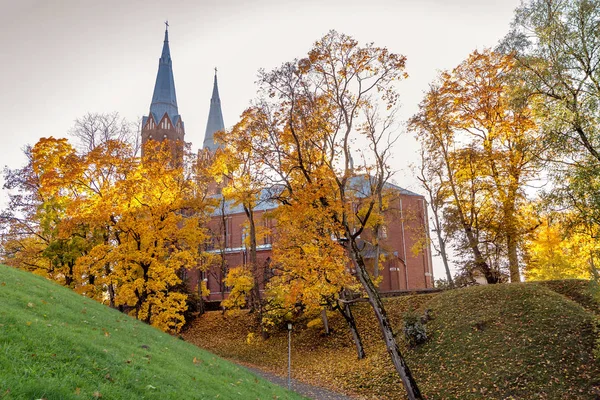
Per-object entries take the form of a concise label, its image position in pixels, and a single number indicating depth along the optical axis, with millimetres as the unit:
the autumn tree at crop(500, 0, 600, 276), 12562
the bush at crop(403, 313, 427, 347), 18922
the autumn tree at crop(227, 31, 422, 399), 15180
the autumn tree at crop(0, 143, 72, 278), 25859
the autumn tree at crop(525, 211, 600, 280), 29452
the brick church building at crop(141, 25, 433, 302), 41188
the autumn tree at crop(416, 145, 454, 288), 27359
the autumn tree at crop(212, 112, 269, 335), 21000
